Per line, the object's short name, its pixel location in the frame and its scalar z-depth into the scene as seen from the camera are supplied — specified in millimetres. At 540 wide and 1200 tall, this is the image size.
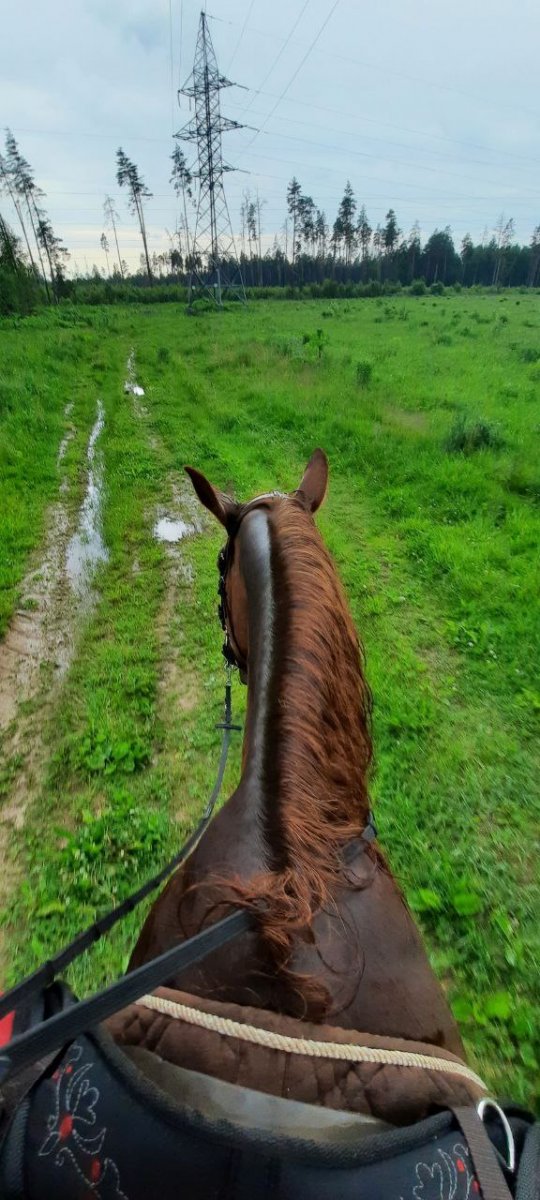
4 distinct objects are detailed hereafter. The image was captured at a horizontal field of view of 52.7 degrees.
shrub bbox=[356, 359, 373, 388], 11357
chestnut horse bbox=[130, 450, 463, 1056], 978
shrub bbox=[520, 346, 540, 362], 14648
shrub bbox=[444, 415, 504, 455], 7672
